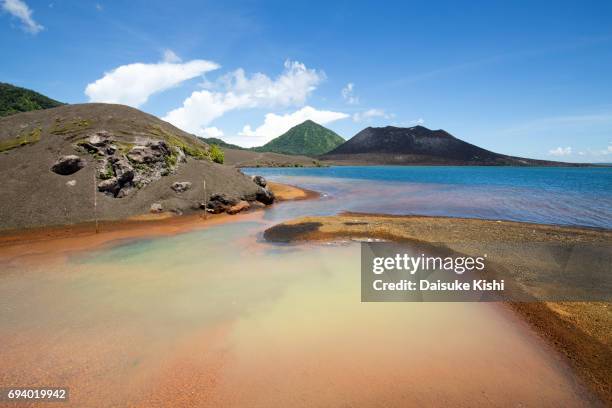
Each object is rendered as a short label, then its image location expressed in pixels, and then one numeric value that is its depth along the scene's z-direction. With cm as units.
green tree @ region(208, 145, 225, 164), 5110
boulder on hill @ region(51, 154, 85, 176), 2762
